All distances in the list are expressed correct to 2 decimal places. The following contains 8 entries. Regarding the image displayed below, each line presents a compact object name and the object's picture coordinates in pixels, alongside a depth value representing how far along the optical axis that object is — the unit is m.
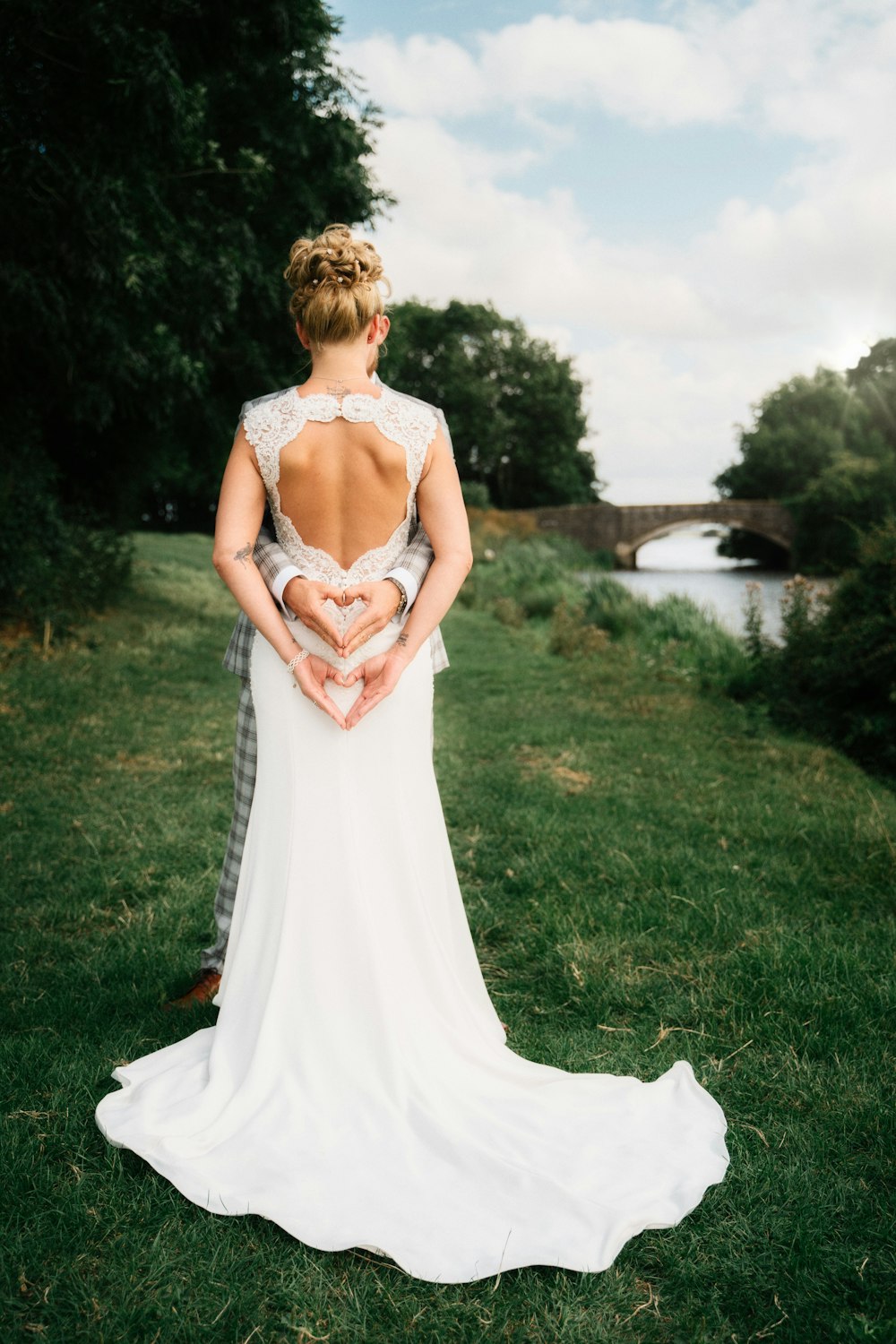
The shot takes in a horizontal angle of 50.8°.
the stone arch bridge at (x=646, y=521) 46.75
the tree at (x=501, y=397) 54.91
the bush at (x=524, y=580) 17.09
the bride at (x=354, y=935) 2.37
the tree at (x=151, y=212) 8.59
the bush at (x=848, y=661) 7.48
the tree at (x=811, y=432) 56.66
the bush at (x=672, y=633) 10.41
